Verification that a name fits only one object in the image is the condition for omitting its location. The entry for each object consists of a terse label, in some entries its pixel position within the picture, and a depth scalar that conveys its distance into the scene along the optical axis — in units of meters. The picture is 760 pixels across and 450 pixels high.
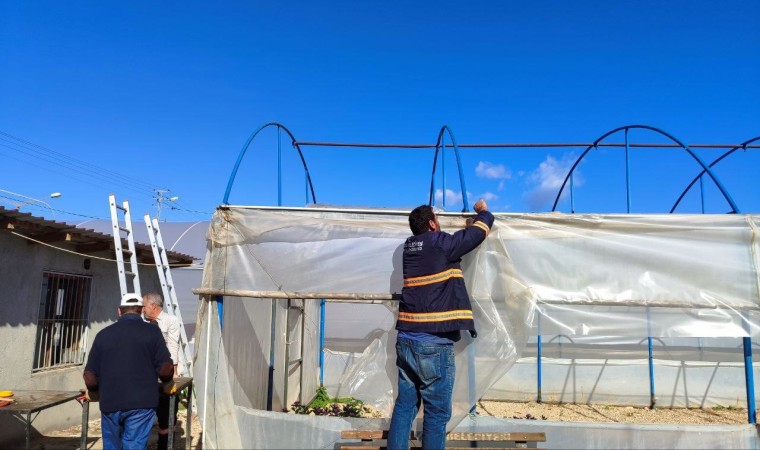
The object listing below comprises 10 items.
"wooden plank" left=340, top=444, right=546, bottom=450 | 3.68
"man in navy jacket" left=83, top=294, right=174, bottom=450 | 3.51
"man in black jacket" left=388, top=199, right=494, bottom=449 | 3.34
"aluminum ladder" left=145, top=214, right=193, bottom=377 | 6.72
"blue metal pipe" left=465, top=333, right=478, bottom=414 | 3.94
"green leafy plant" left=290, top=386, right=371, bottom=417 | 7.33
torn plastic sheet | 4.09
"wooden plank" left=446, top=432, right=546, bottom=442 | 3.76
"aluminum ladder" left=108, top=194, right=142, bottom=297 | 5.86
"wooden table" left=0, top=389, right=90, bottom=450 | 4.12
